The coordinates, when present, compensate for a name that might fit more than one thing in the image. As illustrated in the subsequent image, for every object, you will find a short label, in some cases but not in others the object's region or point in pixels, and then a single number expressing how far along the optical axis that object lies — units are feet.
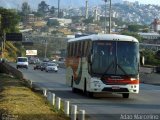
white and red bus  85.92
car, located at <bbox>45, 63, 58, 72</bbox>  249.75
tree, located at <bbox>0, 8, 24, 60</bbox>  447.83
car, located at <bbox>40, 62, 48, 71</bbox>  275.98
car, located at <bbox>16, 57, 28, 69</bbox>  286.09
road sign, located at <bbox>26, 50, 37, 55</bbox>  572.42
